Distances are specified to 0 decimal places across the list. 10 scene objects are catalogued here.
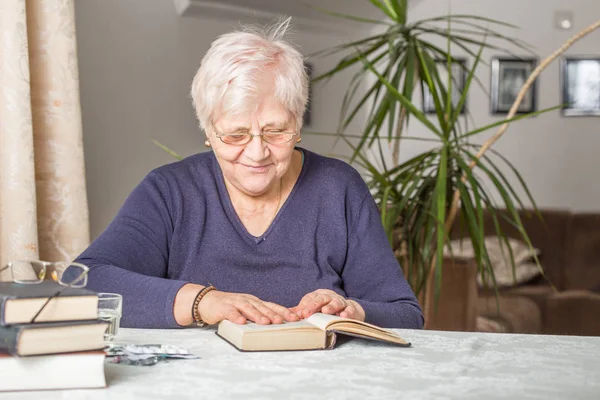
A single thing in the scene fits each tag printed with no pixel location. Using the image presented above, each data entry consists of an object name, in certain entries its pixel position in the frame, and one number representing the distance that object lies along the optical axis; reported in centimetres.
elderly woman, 181
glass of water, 138
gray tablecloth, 112
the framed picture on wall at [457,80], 602
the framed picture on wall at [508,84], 615
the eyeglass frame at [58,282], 105
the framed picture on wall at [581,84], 618
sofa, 492
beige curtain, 221
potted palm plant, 276
